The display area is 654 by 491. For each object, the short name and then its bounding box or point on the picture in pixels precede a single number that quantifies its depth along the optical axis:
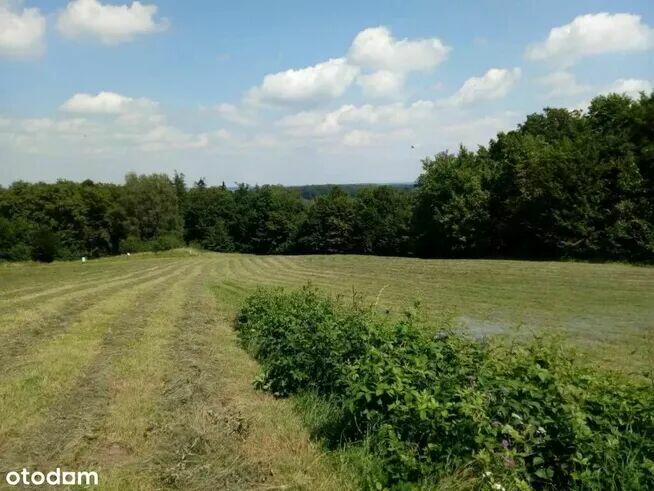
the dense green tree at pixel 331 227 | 79.31
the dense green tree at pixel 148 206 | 81.06
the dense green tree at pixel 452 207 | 50.94
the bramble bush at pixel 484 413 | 3.84
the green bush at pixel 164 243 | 75.12
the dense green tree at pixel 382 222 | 74.88
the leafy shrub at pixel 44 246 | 74.31
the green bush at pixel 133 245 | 76.62
